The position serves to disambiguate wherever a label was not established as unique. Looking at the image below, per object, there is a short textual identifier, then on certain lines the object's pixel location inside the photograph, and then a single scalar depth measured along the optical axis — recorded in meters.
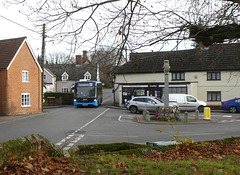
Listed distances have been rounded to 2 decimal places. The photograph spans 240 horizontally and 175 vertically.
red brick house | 25.86
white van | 26.94
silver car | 24.92
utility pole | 26.98
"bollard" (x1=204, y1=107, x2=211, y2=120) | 20.55
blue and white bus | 33.62
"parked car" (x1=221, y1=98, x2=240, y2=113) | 26.42
